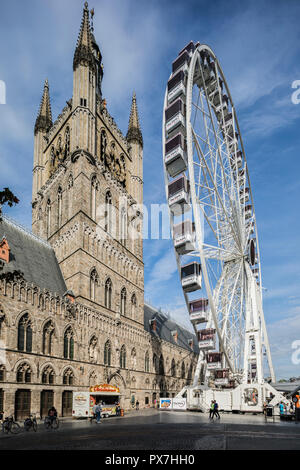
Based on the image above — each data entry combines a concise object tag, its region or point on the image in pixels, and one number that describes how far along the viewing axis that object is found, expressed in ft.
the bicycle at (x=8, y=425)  80.64
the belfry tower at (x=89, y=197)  163.43
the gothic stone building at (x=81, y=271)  124.36
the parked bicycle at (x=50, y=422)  88.82
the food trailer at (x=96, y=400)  126.11
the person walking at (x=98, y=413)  105.79
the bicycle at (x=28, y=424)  84.43
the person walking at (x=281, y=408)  118.97
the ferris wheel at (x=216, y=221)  124.47
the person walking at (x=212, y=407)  107.86
